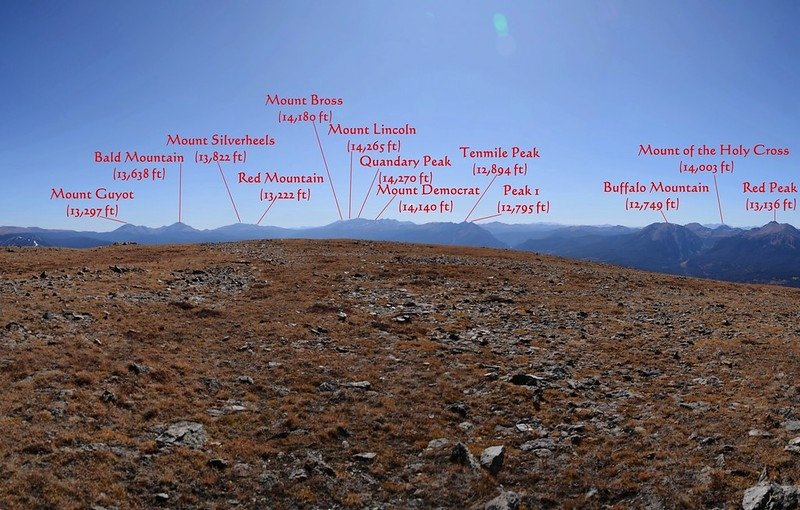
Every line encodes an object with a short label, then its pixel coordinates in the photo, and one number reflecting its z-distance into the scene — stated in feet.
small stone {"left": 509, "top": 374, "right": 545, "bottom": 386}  59.47
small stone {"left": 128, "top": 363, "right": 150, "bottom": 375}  55.98
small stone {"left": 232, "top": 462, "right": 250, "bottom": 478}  38.88
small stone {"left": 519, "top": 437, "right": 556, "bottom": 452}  44.21
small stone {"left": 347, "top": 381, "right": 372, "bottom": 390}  58.18
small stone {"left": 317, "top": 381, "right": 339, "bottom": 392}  57.31
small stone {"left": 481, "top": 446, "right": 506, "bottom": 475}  40.14
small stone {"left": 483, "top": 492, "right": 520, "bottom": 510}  34.37
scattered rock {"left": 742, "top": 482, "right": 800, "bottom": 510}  30.81
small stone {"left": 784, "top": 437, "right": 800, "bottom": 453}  38.19
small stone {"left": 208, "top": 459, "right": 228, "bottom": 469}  39.54
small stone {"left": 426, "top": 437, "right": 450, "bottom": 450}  44.22
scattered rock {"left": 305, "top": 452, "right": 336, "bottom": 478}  39.73
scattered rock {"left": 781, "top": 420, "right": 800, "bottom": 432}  41.92
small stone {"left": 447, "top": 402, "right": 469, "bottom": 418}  51.72
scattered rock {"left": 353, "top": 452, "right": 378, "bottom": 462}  42.32
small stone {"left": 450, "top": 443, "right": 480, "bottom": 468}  40.73
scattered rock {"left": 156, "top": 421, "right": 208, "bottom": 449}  42.32
